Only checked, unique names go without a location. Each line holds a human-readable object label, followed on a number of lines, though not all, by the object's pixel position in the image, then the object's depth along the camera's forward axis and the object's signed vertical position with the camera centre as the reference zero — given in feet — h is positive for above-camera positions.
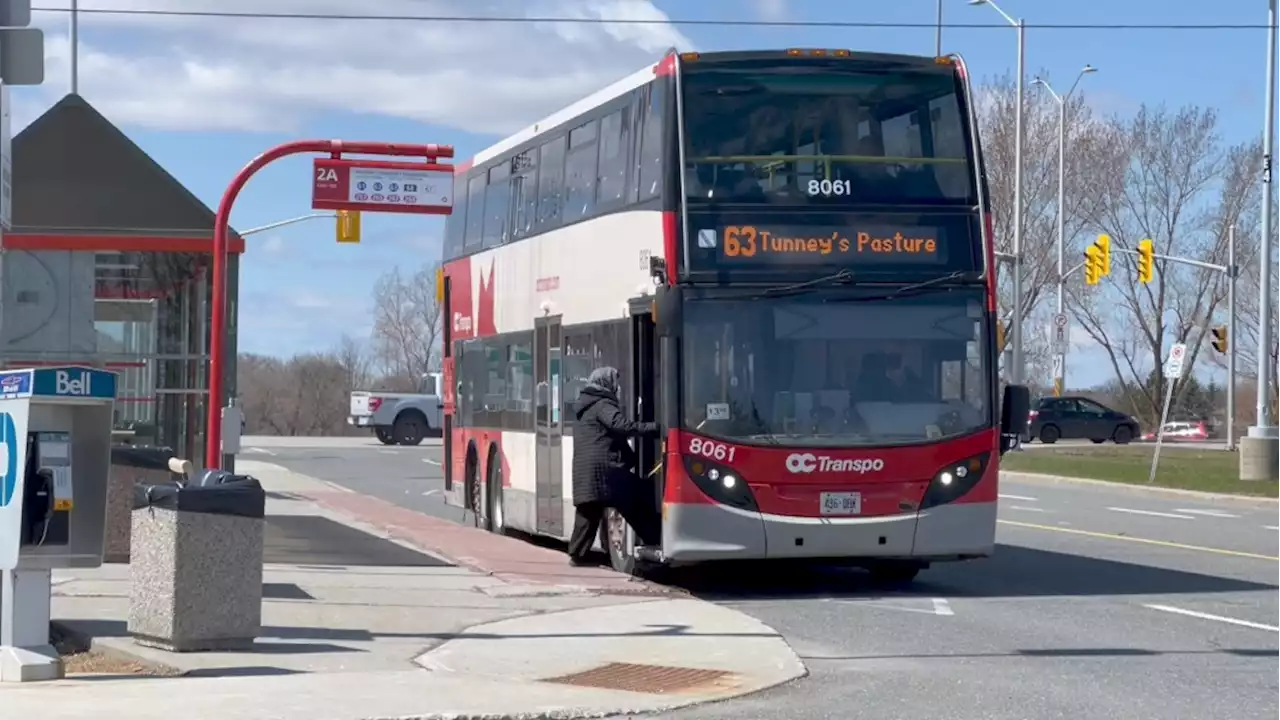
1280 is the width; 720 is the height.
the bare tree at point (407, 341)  303.68 +16.34
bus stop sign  47.24 +6.61
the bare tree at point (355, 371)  294.87 +11.04
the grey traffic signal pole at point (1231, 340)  143.84 +8.27
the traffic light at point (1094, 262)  148.46 +14.45
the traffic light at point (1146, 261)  145.89 +14.77
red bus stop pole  45.96 +3.86
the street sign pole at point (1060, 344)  170.40 +9.07
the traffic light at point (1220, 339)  160.45 +8.87
